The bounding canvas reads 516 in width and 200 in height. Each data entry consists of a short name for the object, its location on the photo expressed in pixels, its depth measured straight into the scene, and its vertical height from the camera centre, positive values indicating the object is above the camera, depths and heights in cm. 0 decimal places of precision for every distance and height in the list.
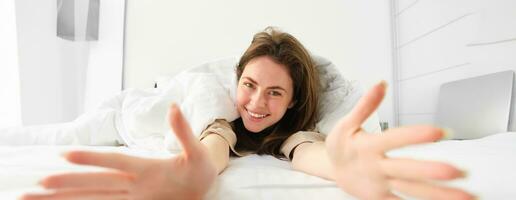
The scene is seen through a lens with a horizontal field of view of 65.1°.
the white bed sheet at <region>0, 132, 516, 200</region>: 52 -10
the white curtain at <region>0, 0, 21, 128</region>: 172 +17
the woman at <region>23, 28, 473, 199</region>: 37 -6
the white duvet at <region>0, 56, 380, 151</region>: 111 -2
